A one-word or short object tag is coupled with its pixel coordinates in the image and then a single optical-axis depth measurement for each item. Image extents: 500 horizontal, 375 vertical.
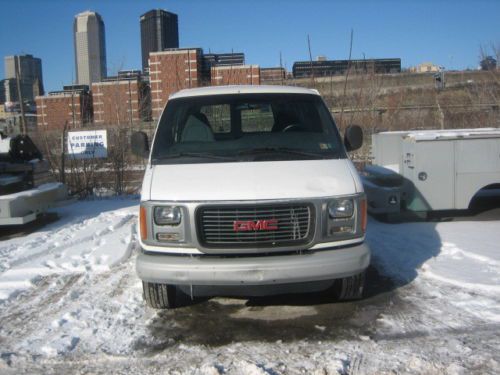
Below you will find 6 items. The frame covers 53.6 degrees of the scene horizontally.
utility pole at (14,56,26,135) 14.14
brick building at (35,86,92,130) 45.65
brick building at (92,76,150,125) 16.47
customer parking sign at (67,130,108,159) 12.38
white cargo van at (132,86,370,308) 4.15
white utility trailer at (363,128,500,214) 7.77
